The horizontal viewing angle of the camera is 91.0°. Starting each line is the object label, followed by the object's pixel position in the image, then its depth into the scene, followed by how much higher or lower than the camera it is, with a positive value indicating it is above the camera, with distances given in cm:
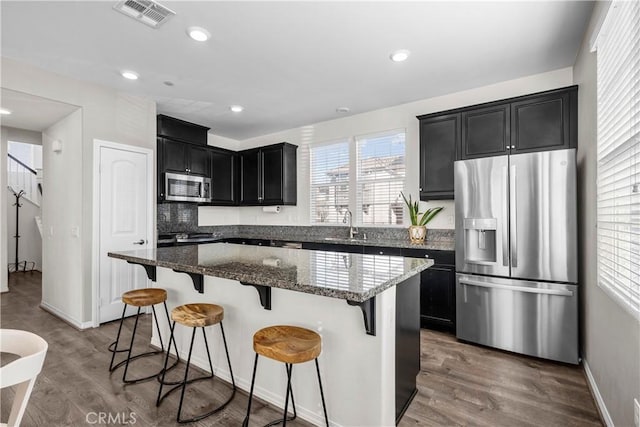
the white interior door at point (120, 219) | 354 -5
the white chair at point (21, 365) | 89 -47
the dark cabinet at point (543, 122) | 279 +85
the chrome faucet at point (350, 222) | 452 -12
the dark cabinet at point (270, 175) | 503 +65
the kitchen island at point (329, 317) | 158 -62
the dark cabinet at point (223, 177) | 516 +63
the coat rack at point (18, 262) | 641 -98
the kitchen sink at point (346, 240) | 394 -33
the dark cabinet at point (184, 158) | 435 +83
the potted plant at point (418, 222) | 379 -10
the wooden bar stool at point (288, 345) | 146 -65
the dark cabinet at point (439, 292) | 322 -82
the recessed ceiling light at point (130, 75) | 319 +144
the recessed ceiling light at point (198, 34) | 247 +145
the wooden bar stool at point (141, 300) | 233 -65
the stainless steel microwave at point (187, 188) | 433 +39
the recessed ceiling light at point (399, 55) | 279 +144
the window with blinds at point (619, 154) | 149 +33
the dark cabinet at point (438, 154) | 343 +68
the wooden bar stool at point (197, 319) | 192 -65
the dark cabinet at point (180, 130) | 432 +125
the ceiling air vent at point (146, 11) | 217 +145
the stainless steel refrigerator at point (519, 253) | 259 -35
